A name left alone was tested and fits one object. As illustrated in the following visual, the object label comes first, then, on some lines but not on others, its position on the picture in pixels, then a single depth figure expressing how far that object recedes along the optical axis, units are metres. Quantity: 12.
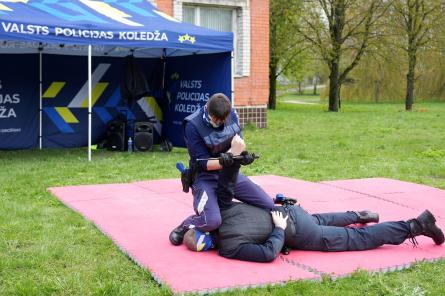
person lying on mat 5.46
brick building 17.72
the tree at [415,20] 32.25
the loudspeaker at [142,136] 13.84
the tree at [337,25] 30.41
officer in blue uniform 5.48
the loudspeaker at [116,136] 13.90
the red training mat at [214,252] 5.10
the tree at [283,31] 29.72
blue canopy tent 10.88
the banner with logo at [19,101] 13.26
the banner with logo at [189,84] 13.09
